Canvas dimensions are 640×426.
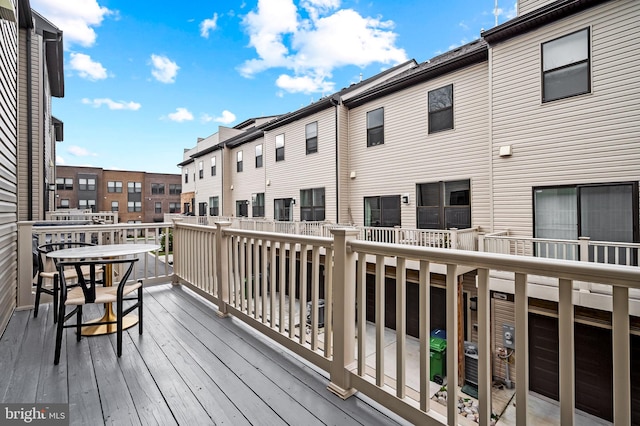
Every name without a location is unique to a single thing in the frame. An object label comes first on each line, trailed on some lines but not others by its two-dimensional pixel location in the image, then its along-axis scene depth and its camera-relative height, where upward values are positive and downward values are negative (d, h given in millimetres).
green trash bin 6160 -3090
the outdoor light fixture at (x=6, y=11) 2008 +1487
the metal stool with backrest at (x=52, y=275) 2961 -658
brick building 30312 +2545
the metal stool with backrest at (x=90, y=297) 2289 -690
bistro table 2639 -357
